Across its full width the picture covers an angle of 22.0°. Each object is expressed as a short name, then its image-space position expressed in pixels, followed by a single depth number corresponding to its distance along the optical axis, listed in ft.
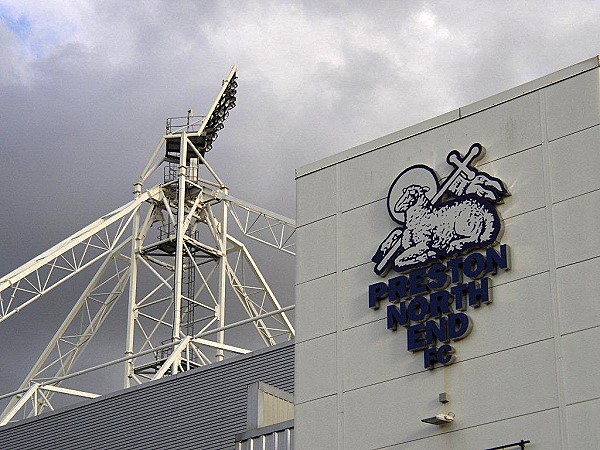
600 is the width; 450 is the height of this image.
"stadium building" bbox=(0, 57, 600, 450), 67.67
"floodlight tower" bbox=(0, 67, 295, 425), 160.25
